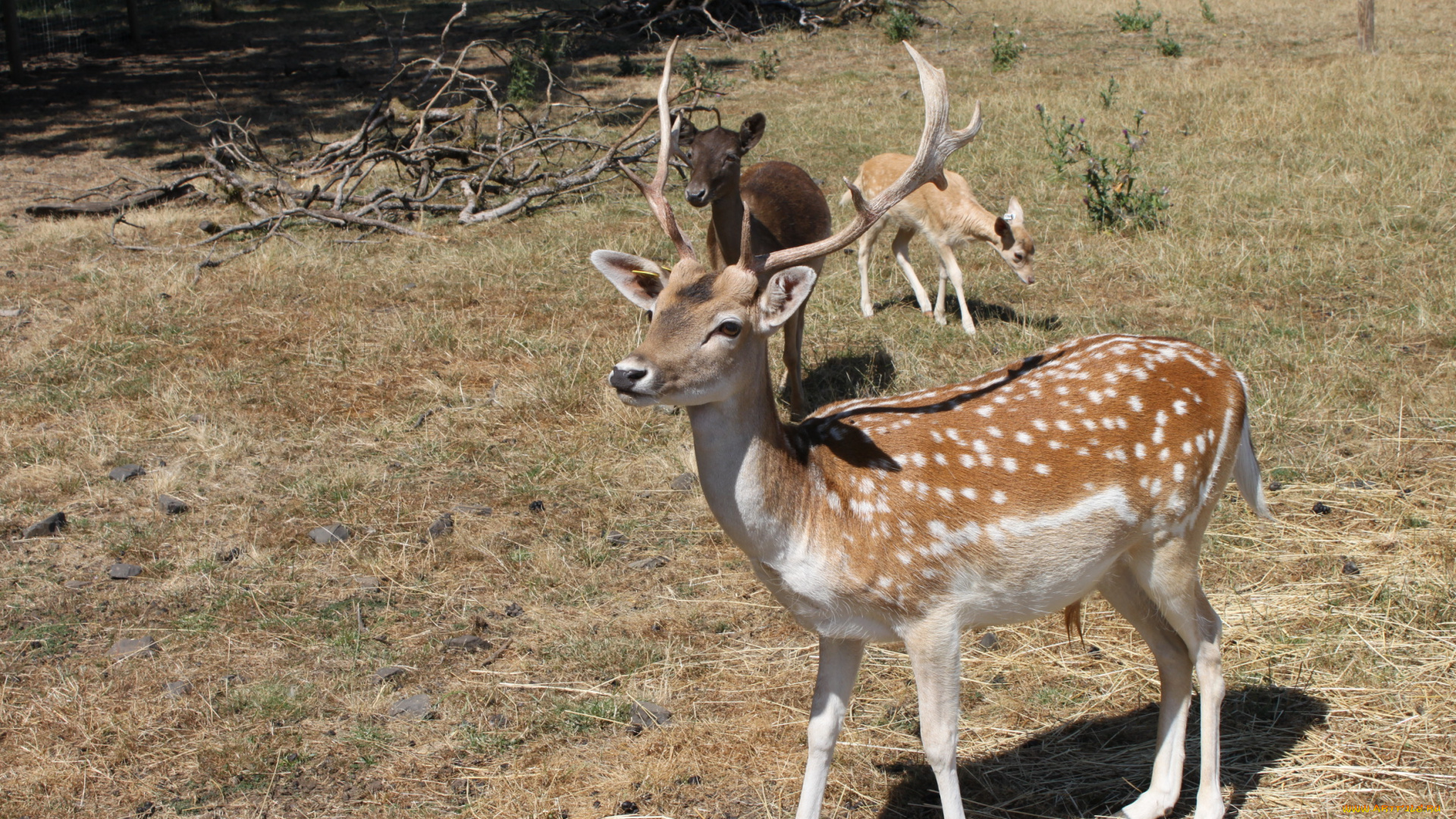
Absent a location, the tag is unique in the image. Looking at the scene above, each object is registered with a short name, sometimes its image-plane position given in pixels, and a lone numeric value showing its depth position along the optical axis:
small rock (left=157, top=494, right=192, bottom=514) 5.54
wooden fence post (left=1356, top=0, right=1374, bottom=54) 16.08
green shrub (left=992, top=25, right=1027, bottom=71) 17.08
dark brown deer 6.48
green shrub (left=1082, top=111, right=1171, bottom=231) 9.10
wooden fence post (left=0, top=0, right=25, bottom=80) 18.38
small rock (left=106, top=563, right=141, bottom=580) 4.98
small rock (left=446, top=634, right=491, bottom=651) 4.56
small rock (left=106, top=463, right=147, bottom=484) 5.85
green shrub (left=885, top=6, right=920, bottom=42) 19.83
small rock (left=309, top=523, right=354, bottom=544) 5.30
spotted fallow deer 3.14
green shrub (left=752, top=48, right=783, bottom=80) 17.70
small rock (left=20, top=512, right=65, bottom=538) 5.32
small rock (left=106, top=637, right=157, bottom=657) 4.44
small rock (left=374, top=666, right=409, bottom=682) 4.33
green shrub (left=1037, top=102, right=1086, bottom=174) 10.07
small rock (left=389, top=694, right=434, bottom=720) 4.14
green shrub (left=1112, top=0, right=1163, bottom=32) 19.58
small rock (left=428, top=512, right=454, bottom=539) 5.38
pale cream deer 8.20
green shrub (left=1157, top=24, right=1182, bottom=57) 17.38
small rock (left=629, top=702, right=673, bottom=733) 4.06
